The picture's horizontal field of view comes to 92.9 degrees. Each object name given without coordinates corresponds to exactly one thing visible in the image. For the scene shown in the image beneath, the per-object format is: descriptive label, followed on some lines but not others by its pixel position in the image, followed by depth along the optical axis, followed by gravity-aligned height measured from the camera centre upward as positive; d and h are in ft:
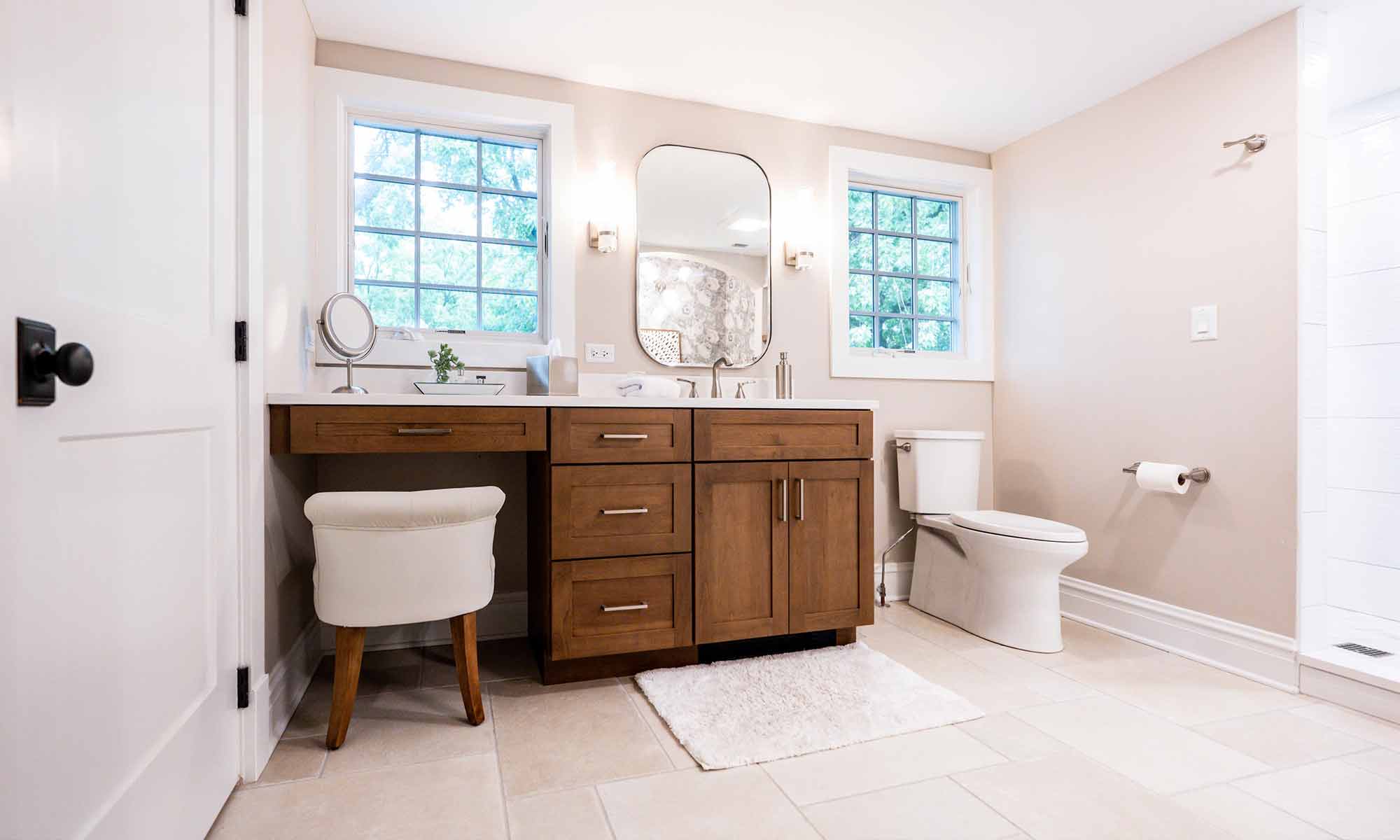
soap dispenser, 8.46 +0.47
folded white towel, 8.02 +0.36
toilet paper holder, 7.54 -0.67
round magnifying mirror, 6.89 +0.93
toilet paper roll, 7.59 -0.71
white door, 2.52 -0.07
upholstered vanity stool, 5.15 -1.15
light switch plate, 7.50 +1.05
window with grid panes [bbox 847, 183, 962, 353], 10.36 +2.32
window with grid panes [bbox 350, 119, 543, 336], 7.99 +2.33
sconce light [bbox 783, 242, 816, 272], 9.45 +2.28
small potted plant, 7.51 +0.62
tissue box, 7.43 +0.46
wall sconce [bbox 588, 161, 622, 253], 8.43 +2.68
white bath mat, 5.46 -2.66
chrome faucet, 8.07 +0.43
